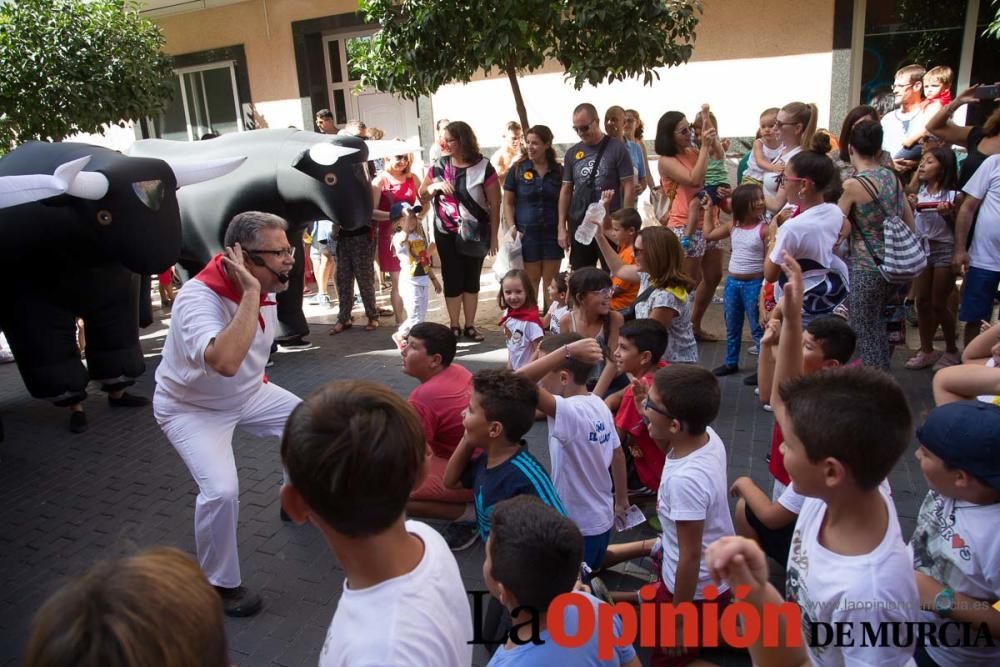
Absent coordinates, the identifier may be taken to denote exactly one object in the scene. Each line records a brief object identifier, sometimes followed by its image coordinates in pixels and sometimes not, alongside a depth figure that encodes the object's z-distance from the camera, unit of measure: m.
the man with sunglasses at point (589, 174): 6.32
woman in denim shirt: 6.71
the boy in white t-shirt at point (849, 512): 1.70
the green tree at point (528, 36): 5.59
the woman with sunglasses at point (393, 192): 7.32
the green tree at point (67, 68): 7.55
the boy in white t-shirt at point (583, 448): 2.98
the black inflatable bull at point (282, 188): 6.05
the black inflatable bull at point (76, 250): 4.71
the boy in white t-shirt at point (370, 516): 1.45
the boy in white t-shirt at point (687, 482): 2.54
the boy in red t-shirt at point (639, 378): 3.64
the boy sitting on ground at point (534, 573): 1.85
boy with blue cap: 2.06
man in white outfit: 3.04
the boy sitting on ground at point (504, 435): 2.76
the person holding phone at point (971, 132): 4.77
